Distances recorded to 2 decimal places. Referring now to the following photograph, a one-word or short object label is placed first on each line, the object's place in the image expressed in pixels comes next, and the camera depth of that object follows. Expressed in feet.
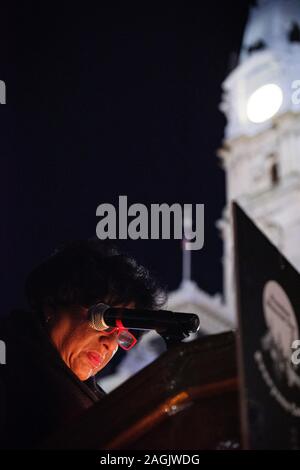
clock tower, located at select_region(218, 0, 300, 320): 108.27
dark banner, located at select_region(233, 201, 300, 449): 5.82
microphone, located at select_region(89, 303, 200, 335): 8.19
